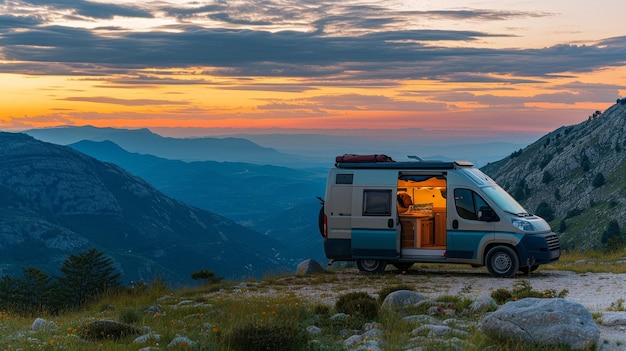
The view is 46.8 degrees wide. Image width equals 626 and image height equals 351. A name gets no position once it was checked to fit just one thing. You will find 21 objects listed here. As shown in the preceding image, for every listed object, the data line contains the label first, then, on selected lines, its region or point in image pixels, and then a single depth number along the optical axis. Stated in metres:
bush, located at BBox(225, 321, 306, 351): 10.14
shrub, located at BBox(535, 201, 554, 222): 136.75
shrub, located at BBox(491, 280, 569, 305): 13.94
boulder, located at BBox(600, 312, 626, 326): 11.49
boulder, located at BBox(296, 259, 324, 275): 23.42
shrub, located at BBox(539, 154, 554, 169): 162.12
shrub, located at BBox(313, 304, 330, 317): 13.55
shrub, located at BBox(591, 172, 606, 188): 136.12
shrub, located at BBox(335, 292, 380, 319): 12.85
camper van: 20.56
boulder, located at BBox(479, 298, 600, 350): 9.48
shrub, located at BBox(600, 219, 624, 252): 102.38
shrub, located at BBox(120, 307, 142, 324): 14.29
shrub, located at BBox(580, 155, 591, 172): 144.81
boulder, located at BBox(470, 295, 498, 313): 12.96
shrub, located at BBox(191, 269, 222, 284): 22.05
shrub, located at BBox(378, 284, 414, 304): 14.67
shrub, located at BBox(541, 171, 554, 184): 150.12
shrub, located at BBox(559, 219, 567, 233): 124.44
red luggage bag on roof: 22.39
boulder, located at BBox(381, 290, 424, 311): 13.84
